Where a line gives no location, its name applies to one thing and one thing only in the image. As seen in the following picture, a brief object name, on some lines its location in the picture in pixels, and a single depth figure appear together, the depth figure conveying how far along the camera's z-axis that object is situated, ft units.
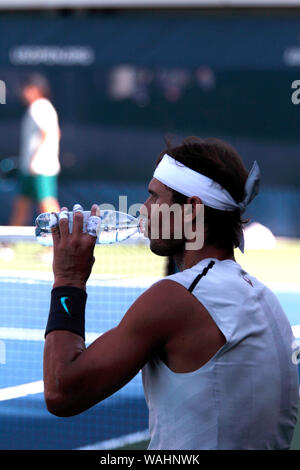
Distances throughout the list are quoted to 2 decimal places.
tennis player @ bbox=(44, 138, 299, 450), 15.42
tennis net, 31.04
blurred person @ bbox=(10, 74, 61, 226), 76.84
